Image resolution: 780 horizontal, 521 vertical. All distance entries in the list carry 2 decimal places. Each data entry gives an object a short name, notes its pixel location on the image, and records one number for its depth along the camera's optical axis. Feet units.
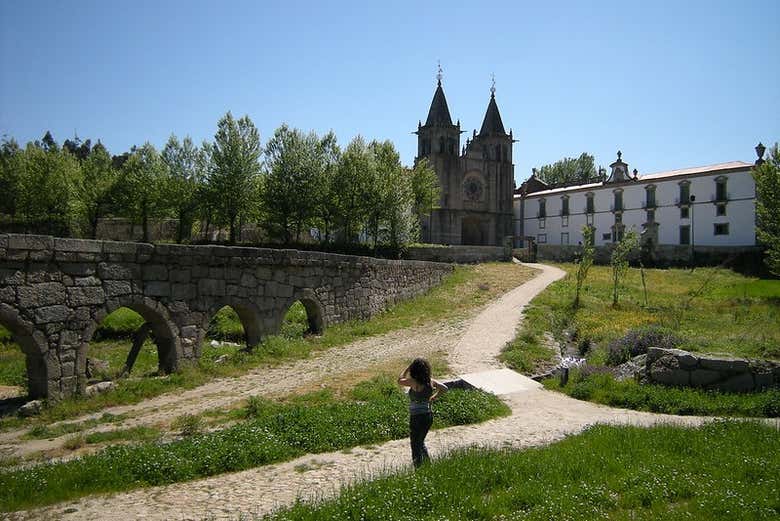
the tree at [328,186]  120.47
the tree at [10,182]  139.54
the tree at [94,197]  130.11
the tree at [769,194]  110.93
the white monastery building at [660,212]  147.23
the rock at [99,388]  31.28
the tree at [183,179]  126.72
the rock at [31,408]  27.88
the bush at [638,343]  38.75
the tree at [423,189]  163.12
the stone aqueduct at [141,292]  29.04
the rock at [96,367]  38.62
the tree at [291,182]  118.21
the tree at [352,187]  120.88
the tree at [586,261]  81.46
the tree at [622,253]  80.33
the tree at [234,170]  121.49
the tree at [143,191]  127.03
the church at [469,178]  190.80
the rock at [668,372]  31.81
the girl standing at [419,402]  19.52
